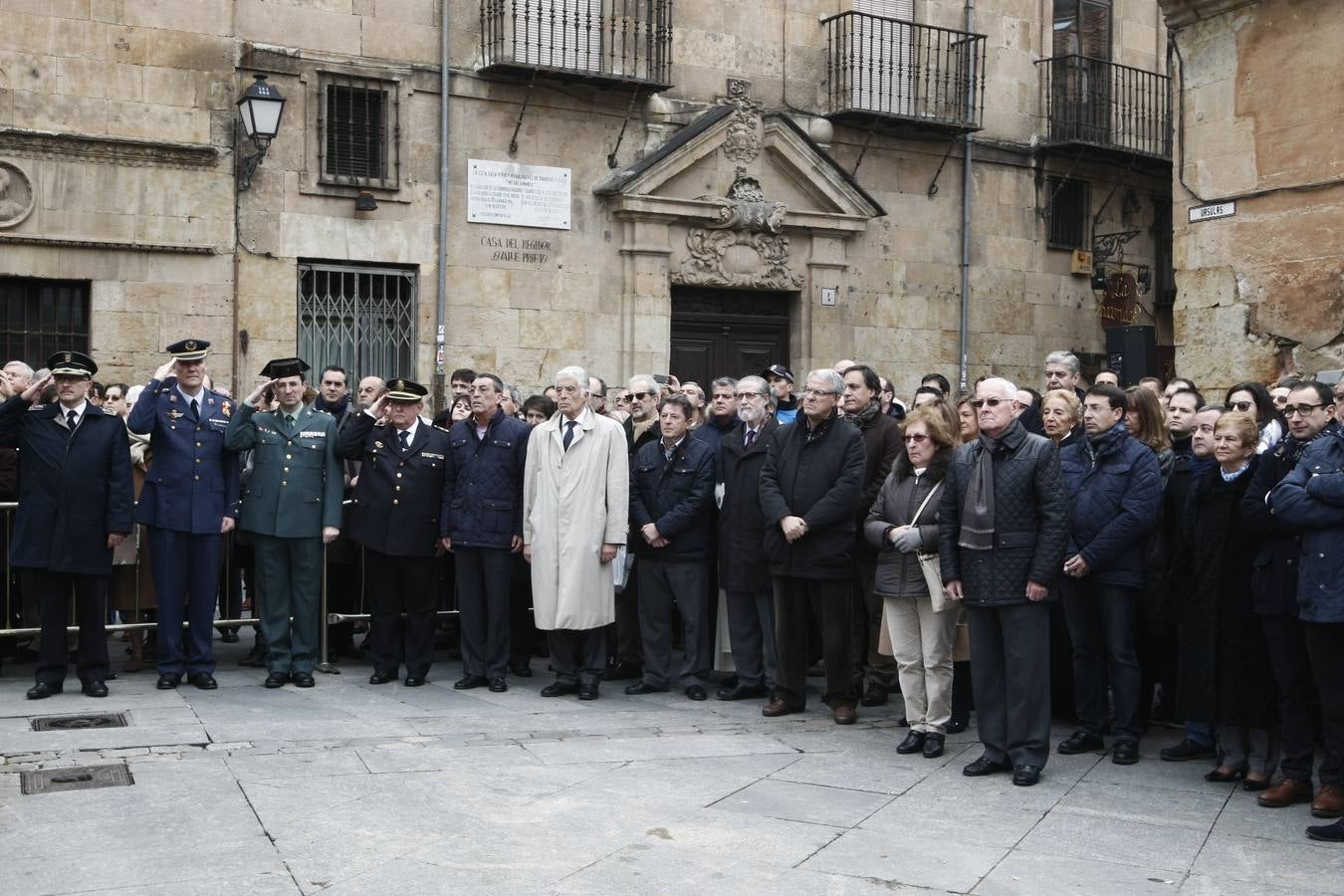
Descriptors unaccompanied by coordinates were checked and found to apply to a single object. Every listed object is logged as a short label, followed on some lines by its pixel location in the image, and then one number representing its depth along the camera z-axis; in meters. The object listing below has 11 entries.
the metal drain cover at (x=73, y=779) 6.48
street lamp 13.96
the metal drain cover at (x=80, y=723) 7.74
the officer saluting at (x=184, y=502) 9.01
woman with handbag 7.65
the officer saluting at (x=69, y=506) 8.62
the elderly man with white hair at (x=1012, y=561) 7.11
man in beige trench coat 9.12
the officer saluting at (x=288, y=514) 9.27
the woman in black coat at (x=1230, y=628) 7.01
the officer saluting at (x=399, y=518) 9.39
